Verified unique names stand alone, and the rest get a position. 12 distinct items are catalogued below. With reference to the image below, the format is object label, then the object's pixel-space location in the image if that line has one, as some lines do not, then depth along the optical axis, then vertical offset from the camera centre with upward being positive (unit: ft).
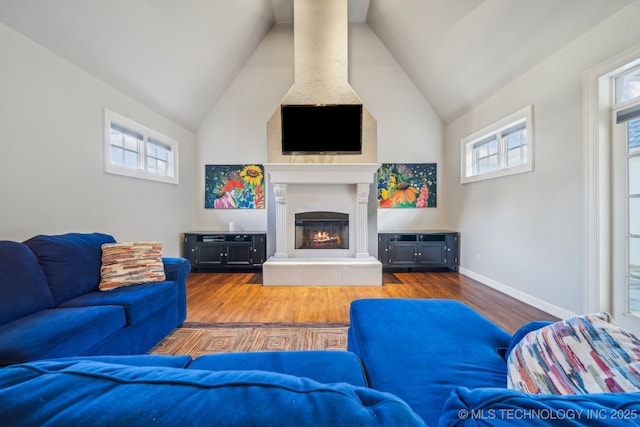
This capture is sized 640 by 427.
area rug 6.43 -3.59
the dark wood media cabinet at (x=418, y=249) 13.82 -2.13
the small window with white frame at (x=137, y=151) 9.31 +2.80
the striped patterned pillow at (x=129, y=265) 6.59 -1.48
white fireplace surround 11.87 -0.65
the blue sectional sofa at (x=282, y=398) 1.10 -0.94
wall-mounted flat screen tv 12.91 +4.44
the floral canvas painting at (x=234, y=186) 15.30 +1.64
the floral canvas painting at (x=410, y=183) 15.39 +1.81
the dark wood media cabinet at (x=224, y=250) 13.73 -2.13
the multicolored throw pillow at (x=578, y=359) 2.05 -1.38
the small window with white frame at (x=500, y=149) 9.39 +2.92
